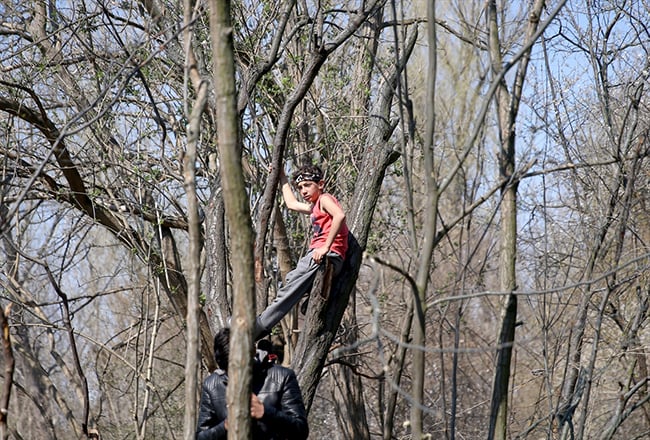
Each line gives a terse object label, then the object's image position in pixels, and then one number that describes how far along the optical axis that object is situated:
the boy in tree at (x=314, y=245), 10.50
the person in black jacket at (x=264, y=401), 8.59
